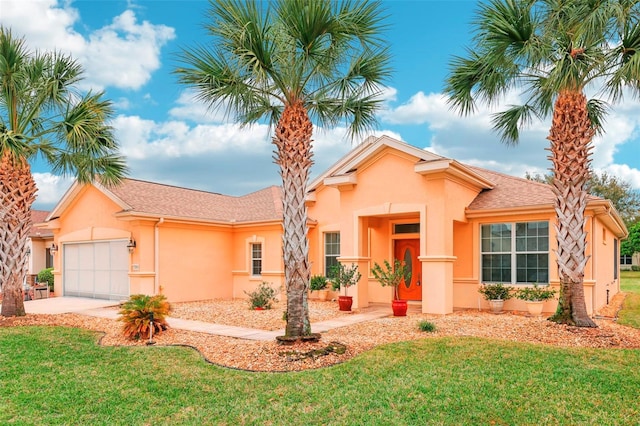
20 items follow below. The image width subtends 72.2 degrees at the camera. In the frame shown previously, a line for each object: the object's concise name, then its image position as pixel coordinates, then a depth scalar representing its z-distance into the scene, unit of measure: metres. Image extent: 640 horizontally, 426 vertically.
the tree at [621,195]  49.81
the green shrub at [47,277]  22.52
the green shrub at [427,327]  10.27
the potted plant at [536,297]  12.88
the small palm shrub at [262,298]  15.29
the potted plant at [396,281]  12.72
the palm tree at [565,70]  9.65
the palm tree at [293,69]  7.87
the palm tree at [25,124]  12.46
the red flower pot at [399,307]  12.94
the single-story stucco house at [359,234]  13.56
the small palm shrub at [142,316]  10.03
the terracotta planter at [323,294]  18.02
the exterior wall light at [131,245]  16.53
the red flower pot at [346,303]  14.50
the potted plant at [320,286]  17.88
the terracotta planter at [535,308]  12.91
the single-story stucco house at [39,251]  26.34
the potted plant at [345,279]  13.93
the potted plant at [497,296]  13.73
